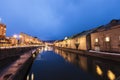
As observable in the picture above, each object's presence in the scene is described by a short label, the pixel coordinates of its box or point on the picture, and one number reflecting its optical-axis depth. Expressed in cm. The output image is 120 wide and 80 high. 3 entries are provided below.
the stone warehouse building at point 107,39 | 1316
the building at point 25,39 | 4544
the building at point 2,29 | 3483
